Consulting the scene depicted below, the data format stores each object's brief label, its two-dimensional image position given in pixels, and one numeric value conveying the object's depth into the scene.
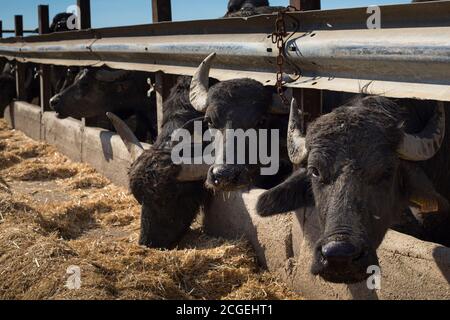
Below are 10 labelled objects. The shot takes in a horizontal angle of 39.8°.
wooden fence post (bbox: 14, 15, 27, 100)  14.81
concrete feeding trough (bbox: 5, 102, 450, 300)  3.86
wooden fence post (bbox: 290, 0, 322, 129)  5.15
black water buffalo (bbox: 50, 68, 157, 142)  9.73
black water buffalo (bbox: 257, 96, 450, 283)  3.43
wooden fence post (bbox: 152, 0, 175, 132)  7.69
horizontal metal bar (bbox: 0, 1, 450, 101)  3.89
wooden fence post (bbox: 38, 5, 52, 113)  12.27
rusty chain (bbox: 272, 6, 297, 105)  5.10
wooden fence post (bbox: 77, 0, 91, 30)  10.66
